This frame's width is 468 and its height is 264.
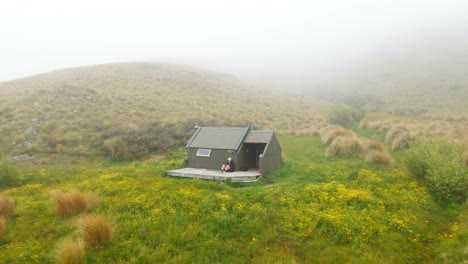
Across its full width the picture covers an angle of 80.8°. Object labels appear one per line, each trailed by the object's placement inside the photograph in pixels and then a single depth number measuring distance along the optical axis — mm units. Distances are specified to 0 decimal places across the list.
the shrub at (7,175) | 16812
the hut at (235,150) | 18844
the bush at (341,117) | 42594
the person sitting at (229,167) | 18531
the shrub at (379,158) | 18250
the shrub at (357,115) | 45419
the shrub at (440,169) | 12164
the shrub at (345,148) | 22469
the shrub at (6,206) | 11984
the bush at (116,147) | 24891
